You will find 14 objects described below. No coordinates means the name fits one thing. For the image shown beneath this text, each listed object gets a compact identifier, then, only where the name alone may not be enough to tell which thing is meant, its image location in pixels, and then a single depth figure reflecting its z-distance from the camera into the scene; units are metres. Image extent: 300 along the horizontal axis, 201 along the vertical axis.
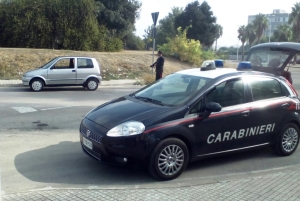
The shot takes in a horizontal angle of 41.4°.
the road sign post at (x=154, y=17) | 19.84
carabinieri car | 5.64
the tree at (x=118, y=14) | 33.06
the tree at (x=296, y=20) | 66.31
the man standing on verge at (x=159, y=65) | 17.87
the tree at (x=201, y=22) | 43.91
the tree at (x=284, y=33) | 70.75
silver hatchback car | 16.20
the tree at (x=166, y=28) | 62.59
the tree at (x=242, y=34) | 77.62
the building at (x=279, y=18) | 123.06
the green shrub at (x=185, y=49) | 29.00
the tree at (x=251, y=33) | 76.06
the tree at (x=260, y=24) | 73.88
